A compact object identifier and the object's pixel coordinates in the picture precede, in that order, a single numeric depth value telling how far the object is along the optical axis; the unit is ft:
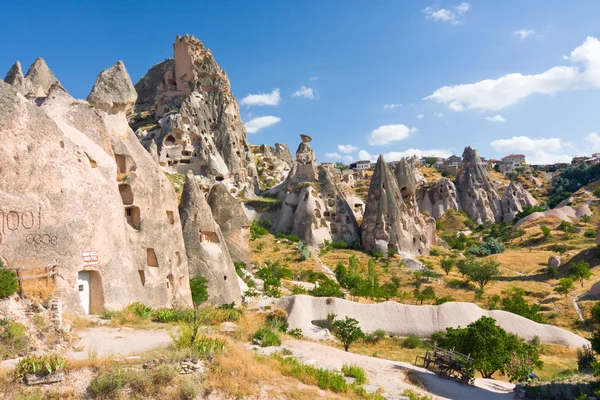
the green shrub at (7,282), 38.99
